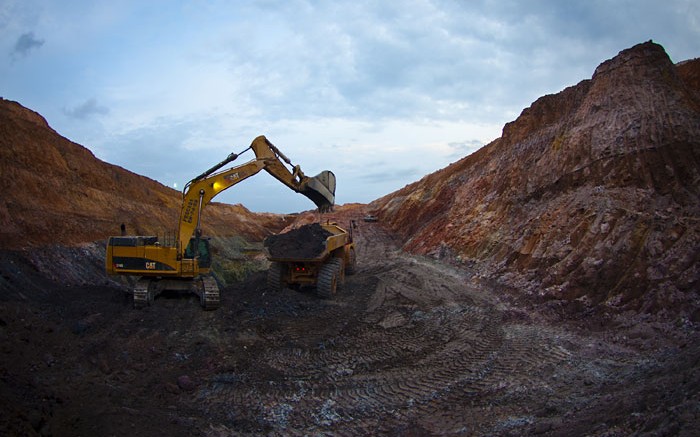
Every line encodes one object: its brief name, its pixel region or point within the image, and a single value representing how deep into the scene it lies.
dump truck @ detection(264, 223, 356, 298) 12.47
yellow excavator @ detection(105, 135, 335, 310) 10.68
